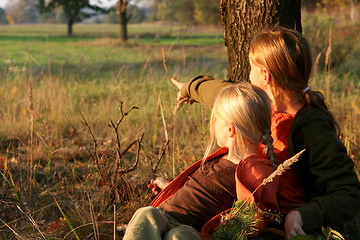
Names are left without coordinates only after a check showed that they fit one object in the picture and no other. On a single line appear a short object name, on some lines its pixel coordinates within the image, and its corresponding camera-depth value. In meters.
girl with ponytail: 4.07
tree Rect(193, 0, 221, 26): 91.21
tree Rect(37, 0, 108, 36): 56.94
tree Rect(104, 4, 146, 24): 192.64
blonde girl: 3.88
